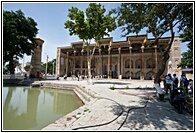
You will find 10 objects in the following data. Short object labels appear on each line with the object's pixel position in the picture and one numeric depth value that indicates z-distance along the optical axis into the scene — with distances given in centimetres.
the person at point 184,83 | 852
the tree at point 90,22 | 1546
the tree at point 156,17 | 588
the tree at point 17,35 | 1748
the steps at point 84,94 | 807
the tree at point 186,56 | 1315
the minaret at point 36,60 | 2597
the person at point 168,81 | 795
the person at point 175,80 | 818
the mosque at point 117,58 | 2372
